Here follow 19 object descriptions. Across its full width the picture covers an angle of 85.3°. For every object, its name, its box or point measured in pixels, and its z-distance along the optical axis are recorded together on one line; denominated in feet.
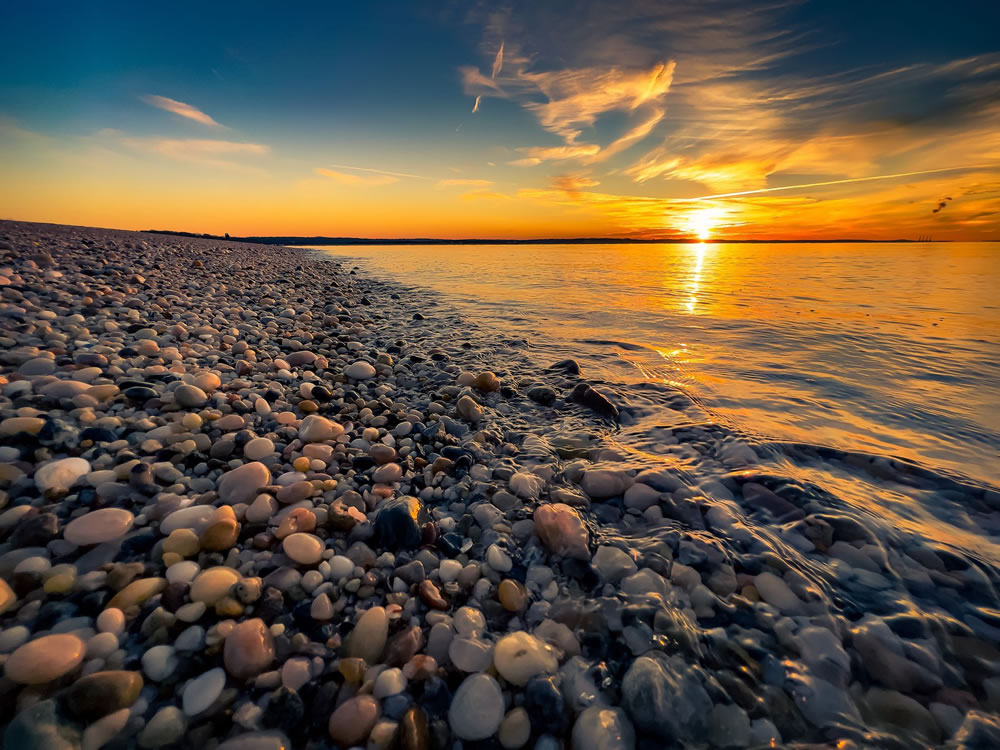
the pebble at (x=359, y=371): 3.05
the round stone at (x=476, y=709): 1.14
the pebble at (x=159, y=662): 1.15
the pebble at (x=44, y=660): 1.10
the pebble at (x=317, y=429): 2.08
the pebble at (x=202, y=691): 1.11
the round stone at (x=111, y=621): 1.22
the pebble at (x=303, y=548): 1.46
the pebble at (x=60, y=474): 1.56
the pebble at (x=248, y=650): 1.19
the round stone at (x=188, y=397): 2.16
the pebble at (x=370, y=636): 1.26
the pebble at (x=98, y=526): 1.41
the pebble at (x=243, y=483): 1.66
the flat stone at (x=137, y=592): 1.27
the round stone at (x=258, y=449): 1.90
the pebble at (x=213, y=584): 1.31
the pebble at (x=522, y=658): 1.23
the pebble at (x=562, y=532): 1.58
